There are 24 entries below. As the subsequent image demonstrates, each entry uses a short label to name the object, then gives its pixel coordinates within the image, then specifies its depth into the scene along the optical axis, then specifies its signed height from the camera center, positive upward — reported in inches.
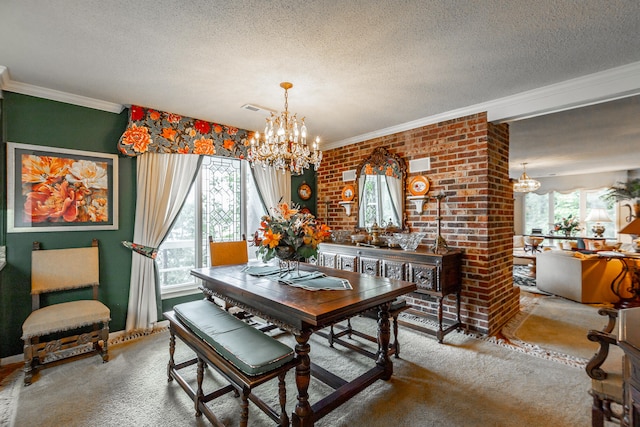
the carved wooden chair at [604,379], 57.3 -33.8
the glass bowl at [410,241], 130.5 -13.1
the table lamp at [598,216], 282.9 -3.7
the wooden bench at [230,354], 60.3 -32.9
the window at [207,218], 142.0 -3.6
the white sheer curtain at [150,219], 125.5 -3.3
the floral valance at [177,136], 122.5 +36.0
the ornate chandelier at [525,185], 228.5 +21.8
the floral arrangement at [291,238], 89.1 -8.1
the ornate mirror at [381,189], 152.1 +12.8
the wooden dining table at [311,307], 66.4 -23.5
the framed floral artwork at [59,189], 103.7 +8.6
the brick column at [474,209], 122.5 +1.4
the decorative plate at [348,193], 175.3 +11.8
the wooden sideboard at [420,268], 117.5 -25.3
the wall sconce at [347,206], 177.0 +3.7
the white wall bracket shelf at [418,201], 140.6 +5.4
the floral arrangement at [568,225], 299.6 -13.8
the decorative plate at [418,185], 140.9 +13.2
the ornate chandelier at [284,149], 98.7 +22.0
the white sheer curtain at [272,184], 169.0 +16.7
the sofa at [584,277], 164.1 -37.6
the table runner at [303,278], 83.3 -21.3
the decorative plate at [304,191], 191.6 +13.9
